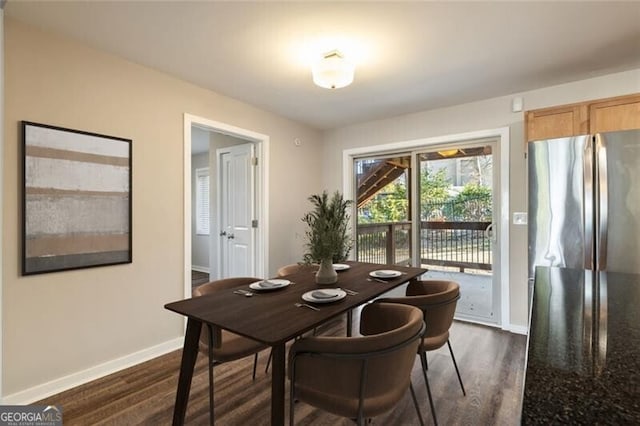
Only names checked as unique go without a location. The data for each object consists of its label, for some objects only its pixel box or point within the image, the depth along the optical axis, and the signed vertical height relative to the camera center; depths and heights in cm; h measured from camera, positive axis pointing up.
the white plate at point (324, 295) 162 -44
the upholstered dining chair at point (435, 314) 180 -60
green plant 195 -11
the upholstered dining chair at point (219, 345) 170 -77
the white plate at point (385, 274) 216 -42
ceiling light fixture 221 +104
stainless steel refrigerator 229 +9
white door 391 +6
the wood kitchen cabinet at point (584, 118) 245 +80
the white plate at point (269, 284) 190 -44
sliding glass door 350 -1
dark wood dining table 121 -47
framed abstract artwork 206 +12
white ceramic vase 204 -39
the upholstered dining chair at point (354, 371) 122 -64
